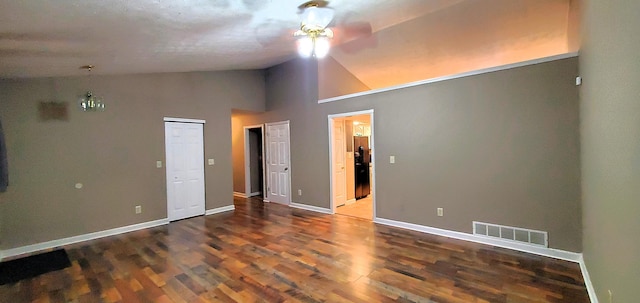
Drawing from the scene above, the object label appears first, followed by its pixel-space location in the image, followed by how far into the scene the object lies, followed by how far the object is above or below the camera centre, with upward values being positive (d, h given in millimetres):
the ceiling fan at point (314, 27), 3012 +1470
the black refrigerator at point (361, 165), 6711 -411
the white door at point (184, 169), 5156 -300
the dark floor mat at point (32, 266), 2971 -1286
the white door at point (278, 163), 6398 -287
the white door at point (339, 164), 5750 -318
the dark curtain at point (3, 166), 3234 -82
